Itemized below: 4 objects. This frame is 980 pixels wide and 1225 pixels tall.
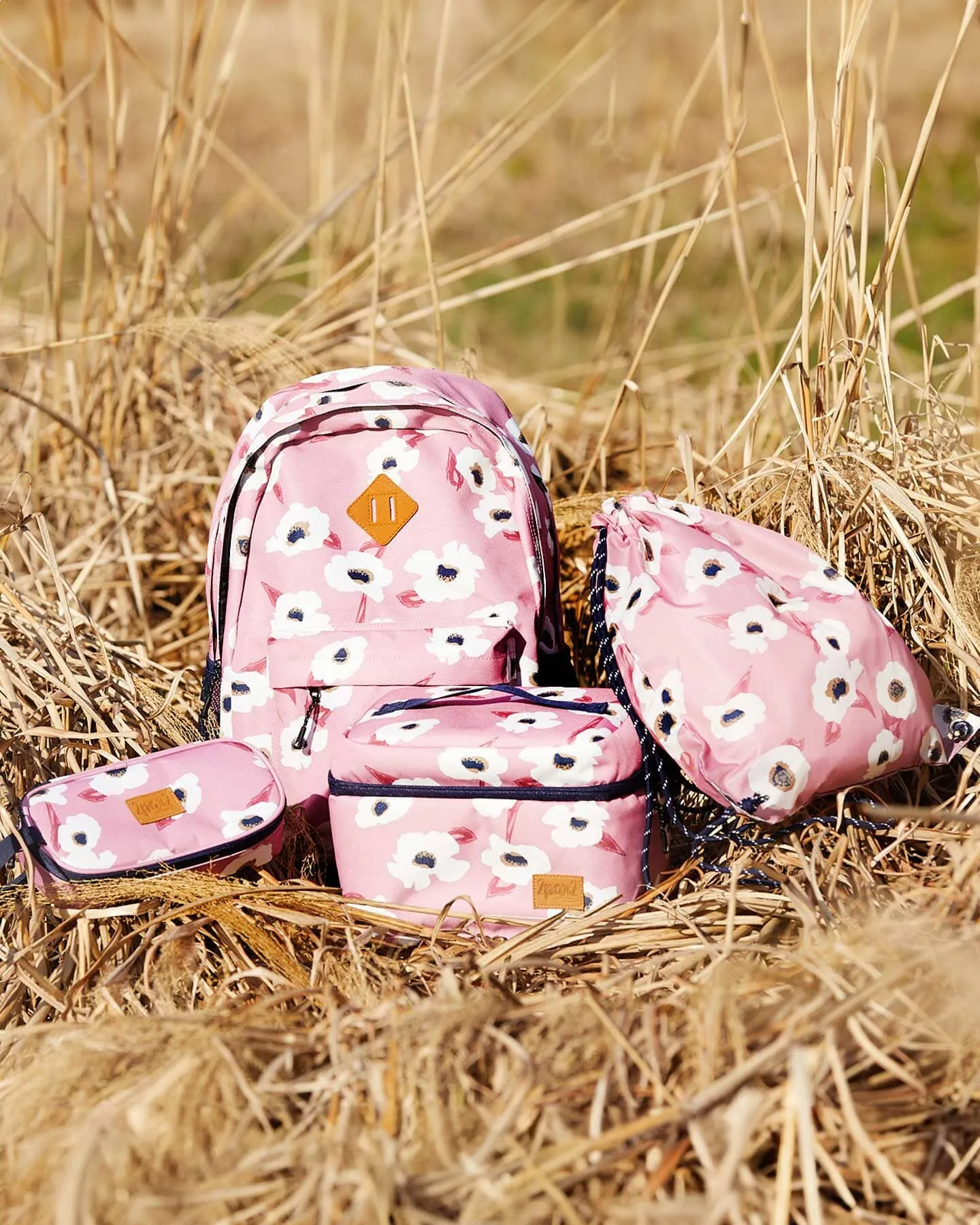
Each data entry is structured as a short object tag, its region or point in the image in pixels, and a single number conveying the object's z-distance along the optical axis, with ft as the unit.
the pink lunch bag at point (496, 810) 8.46
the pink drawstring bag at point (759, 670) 8.32
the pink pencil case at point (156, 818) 8.44
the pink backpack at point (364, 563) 8.94
